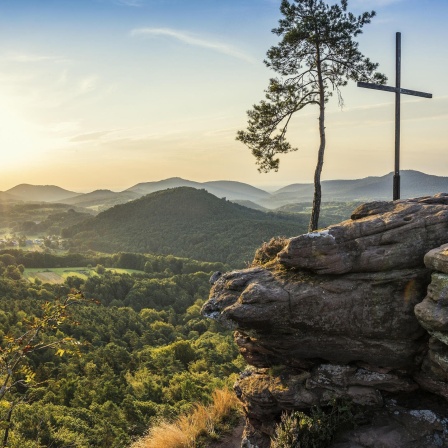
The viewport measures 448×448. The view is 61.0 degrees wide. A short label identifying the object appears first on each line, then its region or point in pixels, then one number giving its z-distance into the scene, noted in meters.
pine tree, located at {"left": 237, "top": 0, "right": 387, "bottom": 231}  14.90
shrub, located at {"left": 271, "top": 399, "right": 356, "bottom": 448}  9.58
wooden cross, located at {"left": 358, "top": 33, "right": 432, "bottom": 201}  13.78
